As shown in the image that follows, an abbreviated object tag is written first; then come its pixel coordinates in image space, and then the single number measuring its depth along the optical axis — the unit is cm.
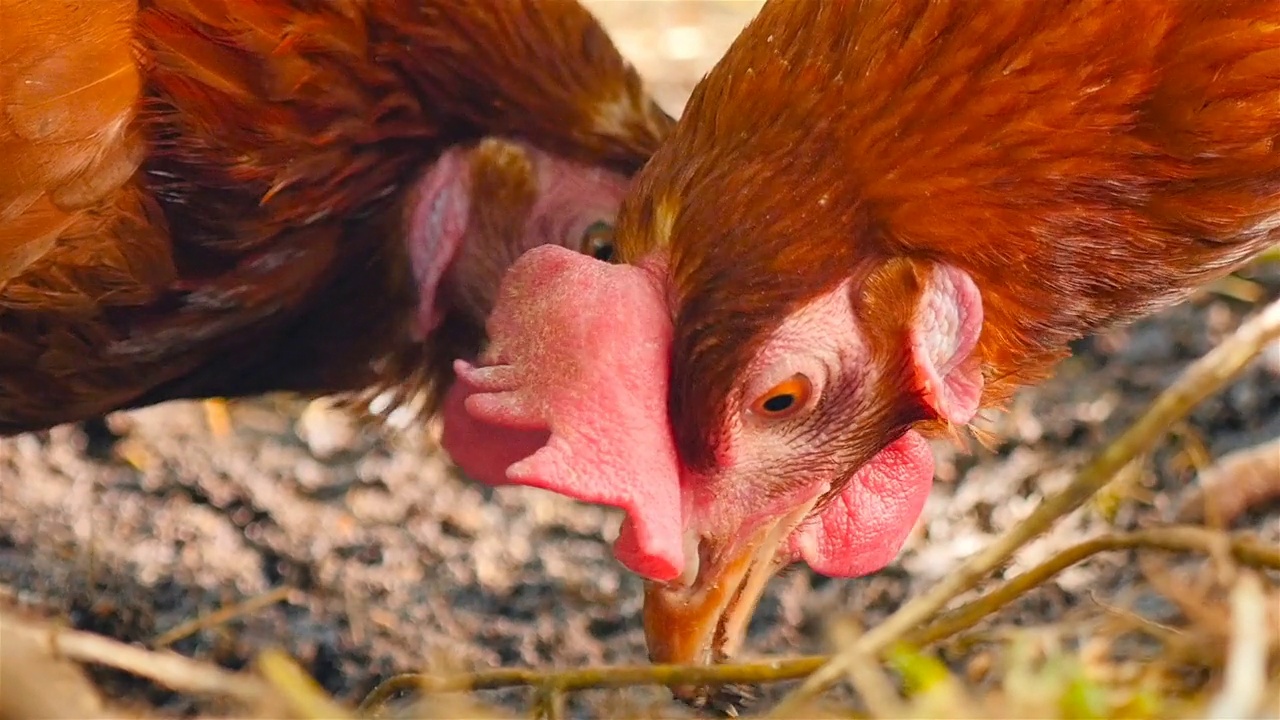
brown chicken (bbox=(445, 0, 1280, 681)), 105
